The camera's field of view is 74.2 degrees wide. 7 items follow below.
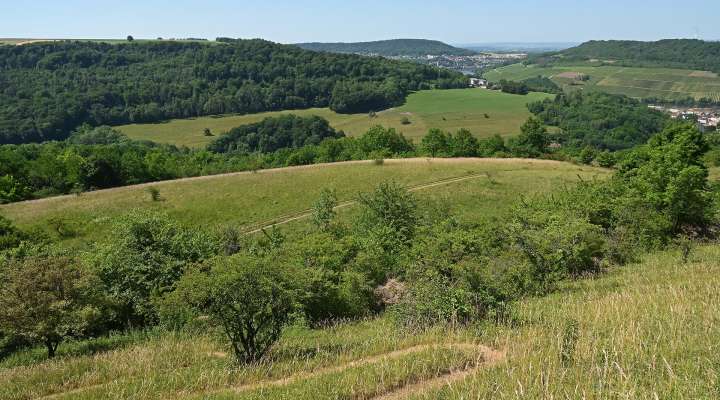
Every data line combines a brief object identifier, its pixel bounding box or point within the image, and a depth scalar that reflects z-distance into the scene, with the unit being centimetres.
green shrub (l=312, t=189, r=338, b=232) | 4334
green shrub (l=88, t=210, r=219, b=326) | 2689
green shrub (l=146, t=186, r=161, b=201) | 5831
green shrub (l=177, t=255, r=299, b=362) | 1419
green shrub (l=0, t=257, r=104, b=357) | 1827
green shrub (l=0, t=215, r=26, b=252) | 3791
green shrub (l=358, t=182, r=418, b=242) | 3780
